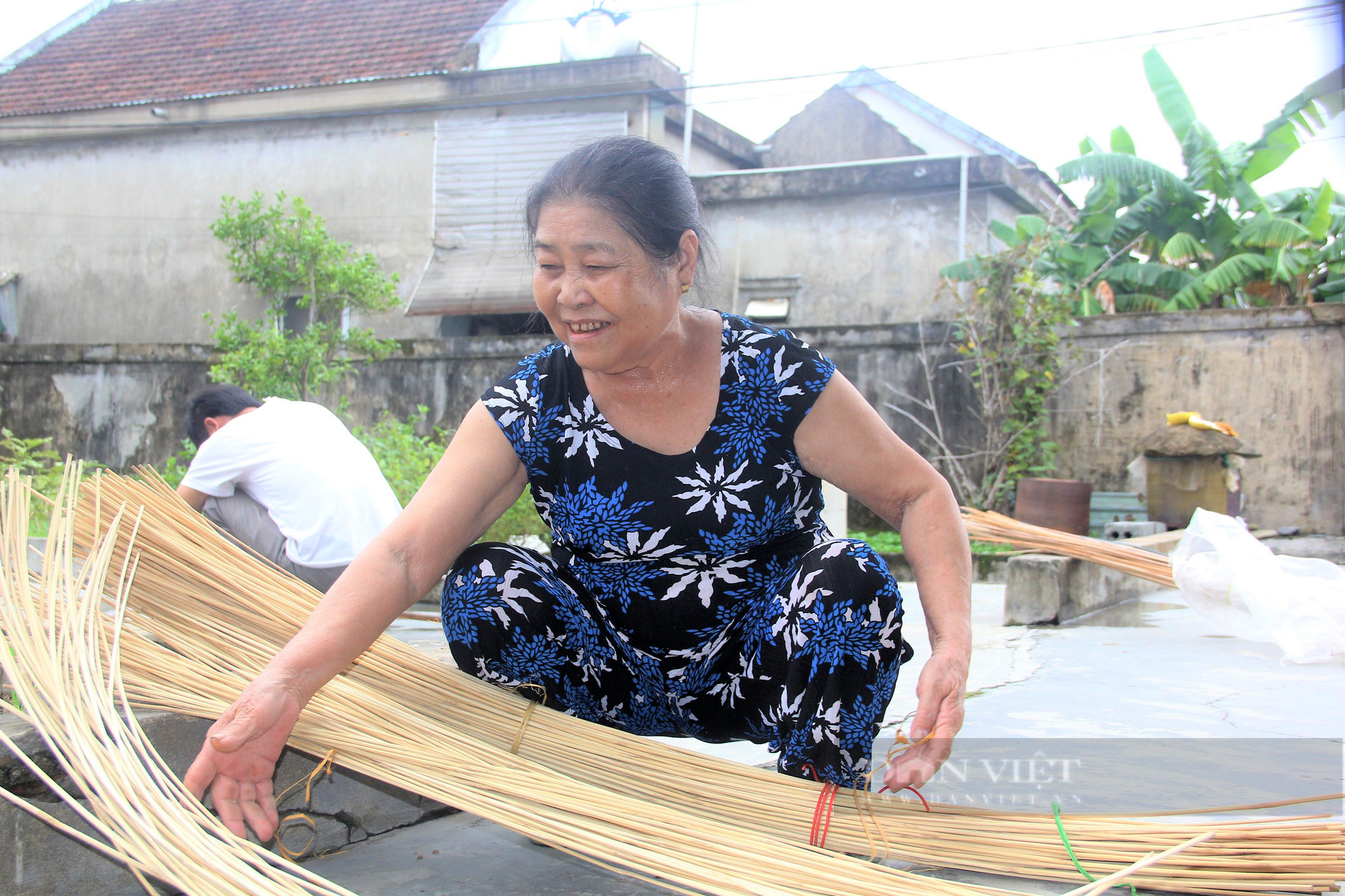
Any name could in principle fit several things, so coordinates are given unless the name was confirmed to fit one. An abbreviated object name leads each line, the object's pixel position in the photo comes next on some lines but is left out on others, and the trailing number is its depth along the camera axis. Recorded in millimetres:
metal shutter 9453
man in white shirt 2672
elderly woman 1322
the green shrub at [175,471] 4445
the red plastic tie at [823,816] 1222
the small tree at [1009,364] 6277
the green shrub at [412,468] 4234
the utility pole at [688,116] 9422
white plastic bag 2811
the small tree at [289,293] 5703
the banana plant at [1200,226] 7844
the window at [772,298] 8836
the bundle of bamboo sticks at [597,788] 1081
